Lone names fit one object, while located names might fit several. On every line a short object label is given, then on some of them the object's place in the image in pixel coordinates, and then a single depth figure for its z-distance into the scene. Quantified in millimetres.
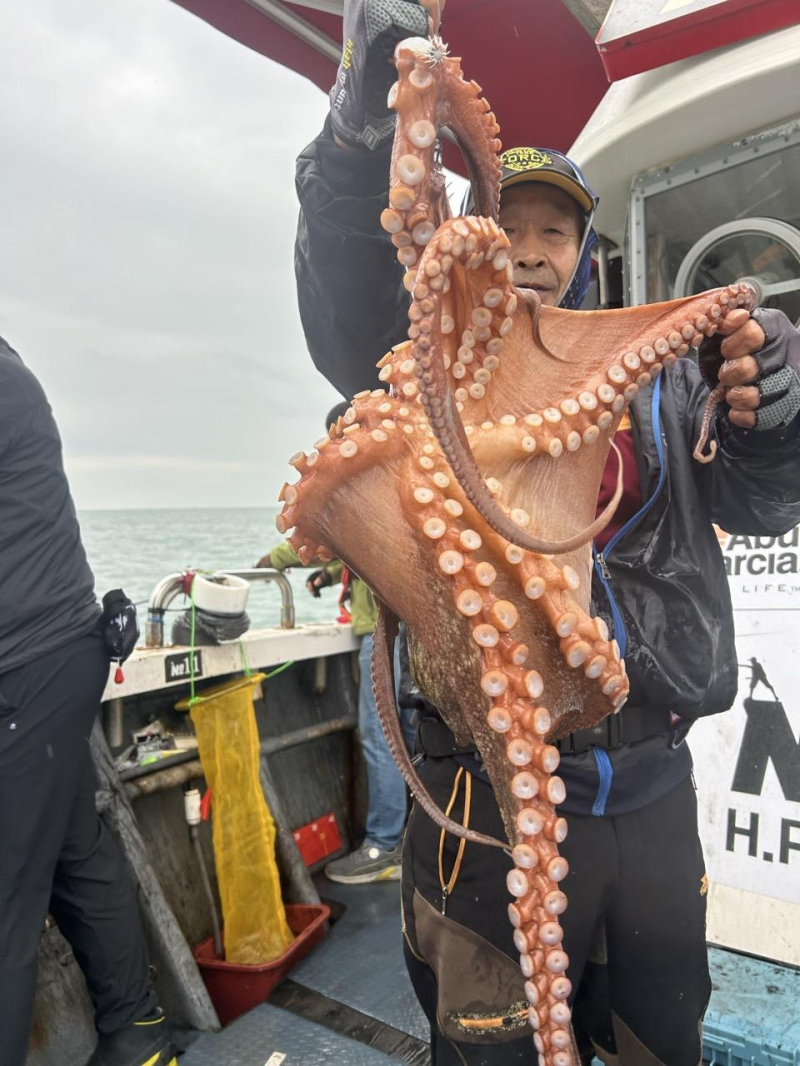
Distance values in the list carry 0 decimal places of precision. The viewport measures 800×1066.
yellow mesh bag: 3615
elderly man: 1610
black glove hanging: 2812
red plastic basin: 3432
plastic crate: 2240
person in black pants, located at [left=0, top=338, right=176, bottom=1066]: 2475
